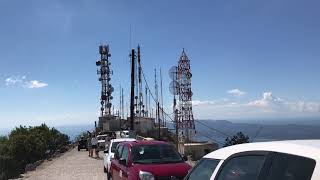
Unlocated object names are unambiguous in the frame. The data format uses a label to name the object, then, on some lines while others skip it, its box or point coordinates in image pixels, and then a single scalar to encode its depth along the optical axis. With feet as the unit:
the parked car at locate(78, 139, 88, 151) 95.66
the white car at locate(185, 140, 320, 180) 7.16
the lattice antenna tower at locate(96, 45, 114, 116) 161.69
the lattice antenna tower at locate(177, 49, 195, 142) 138.72
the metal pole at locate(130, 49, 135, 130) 60.21
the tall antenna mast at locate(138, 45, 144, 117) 82.36
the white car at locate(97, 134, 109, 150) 84.02
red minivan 21.88
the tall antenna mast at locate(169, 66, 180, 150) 118.85
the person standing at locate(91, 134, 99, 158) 67.85
